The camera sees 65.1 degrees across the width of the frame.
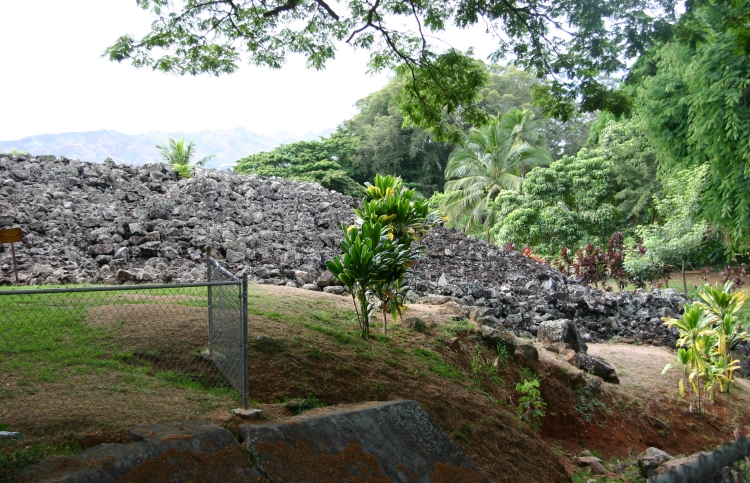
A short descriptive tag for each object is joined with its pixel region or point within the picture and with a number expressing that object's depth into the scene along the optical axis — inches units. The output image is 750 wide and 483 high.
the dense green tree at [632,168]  956.6
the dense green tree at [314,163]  1222.9
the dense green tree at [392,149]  1325.0
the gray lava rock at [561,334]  356.8
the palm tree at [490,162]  1091.9
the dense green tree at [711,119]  609.9
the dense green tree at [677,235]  676.1
